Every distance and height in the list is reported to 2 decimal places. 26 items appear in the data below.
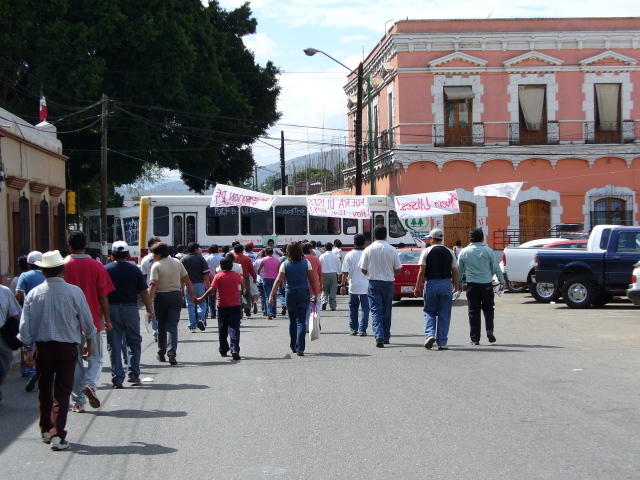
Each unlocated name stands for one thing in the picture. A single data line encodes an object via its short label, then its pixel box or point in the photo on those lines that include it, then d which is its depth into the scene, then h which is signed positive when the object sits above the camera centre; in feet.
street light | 110.23 +17.31
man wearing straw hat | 24.80 -3.06
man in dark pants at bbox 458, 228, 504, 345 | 44.57 -2.85
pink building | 120.37 +14.73
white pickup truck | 77.30 -4.09
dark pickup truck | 67.62 -3.64
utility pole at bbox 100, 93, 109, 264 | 104.31 +5.16
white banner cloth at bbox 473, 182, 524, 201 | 100.73 +3.78
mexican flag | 91.07 +12.83
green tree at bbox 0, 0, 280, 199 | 106.42 +20.22
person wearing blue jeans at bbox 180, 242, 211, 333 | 55.67 -3.08
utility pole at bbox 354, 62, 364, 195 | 116.37 +12.10
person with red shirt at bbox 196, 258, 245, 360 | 42.29 -3.80
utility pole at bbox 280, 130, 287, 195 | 179.01 +15.26
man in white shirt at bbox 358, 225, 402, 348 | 45.11 -2.88
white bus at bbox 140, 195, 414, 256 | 106.52 +0.27
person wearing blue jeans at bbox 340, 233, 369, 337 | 52.16 -4.13
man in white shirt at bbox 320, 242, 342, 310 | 69.62 -4.00
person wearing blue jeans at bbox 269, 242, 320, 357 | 42.98 -3.33
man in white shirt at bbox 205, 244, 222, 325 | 65.87 -2.75
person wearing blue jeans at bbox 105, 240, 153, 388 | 35.53 -3.21
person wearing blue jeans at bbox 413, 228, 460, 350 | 43.16 -3.25
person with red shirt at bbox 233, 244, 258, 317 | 62.44 -3.26
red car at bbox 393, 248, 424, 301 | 76.59 -5.06
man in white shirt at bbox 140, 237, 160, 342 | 57.21 -2.40
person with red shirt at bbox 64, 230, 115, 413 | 31.27 -1.90
